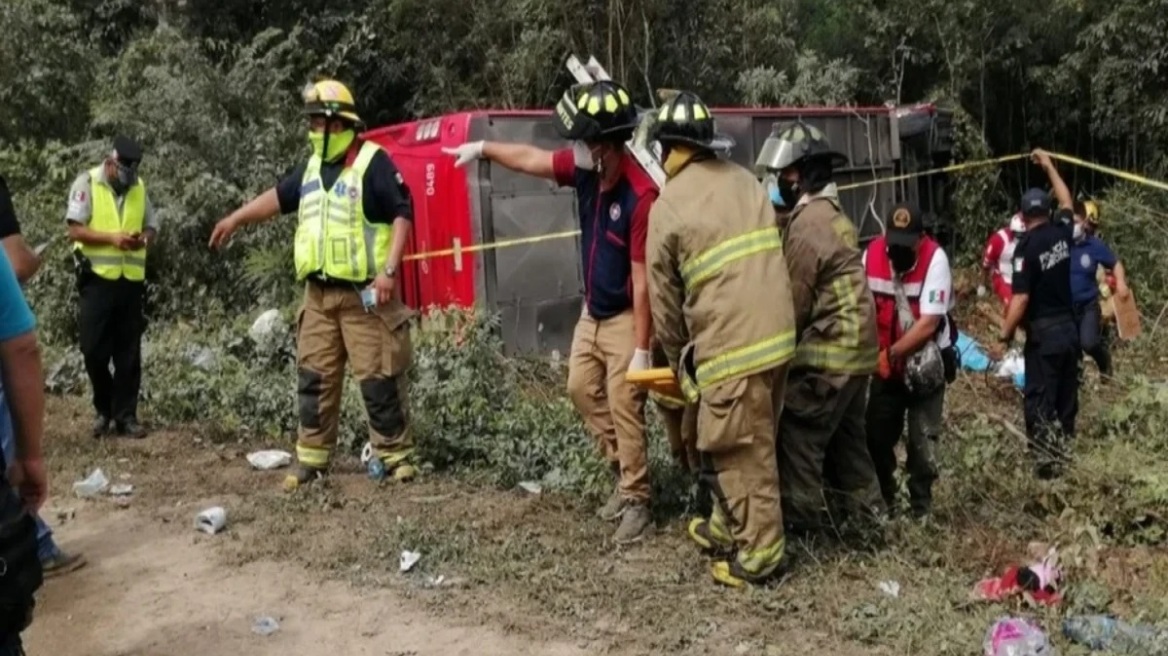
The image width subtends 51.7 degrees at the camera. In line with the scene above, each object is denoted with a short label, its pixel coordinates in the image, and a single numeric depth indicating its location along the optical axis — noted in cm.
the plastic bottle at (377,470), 588
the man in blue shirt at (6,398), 283
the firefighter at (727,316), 421
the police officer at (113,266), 672
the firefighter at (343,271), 562
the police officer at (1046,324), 643
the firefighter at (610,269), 480
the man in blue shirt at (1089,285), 813
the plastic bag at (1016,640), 360
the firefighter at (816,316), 454
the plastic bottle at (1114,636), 357
